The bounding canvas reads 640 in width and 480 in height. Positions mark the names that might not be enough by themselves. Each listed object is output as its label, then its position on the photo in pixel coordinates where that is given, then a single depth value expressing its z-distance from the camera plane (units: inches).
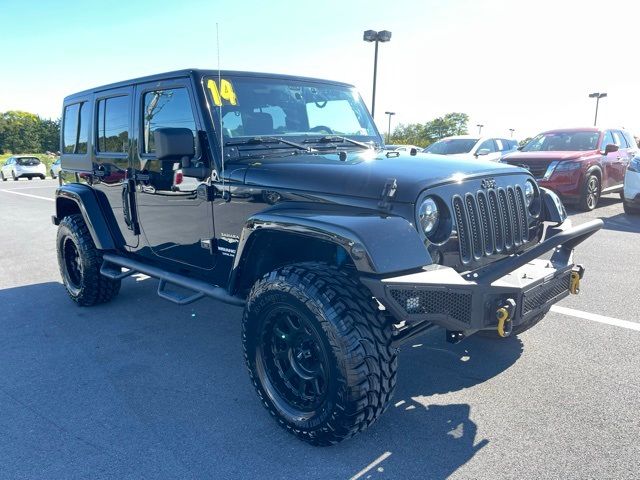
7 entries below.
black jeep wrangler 94.9
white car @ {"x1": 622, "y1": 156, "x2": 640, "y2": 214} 364.8
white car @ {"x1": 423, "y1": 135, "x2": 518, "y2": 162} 527.8
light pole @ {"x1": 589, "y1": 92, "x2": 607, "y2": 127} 1606.8
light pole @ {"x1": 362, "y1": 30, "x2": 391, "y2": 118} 815.7
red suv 390.9
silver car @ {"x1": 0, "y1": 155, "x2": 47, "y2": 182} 1019.9
